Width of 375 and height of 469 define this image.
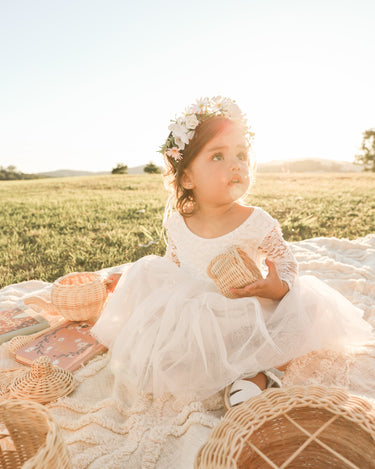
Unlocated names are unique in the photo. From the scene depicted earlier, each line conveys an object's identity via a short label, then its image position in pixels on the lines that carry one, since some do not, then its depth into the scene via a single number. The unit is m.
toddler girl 0.58
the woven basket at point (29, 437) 0.35
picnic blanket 0.50
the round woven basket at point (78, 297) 0.79
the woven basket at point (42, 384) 0.60
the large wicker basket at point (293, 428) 0.37
